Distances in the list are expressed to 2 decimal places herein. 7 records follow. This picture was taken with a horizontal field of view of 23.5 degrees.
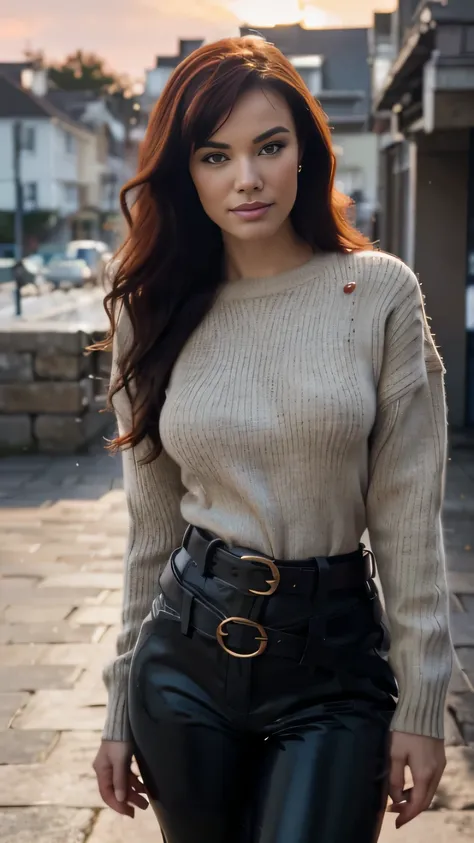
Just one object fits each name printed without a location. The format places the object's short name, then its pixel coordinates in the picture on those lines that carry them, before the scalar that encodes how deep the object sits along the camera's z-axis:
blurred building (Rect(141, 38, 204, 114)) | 57.16
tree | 87.35
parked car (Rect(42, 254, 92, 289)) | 44.31
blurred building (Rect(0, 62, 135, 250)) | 60.59
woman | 1.95
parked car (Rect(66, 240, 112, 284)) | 49.81
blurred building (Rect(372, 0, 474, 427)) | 10.62
